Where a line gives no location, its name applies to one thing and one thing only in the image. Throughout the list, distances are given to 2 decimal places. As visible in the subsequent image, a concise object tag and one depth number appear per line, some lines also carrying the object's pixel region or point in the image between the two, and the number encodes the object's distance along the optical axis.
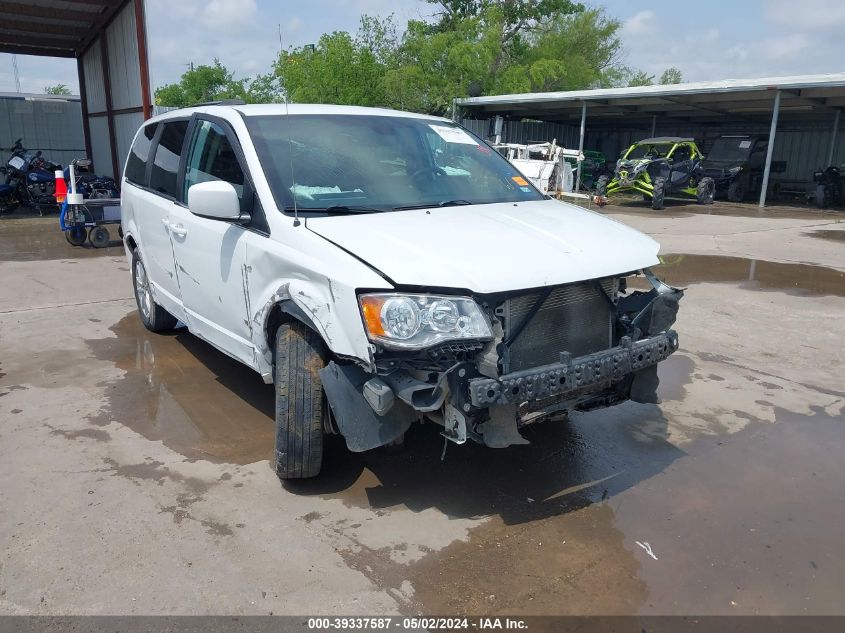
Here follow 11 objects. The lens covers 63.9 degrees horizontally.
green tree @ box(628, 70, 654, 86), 55.25
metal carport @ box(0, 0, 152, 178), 14.89
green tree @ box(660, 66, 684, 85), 67.19
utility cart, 10.83
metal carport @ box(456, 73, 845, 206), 19.02
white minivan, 2.95
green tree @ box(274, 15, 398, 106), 23.23
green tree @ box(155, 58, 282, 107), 57.85
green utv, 18.89
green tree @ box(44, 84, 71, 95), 79.90
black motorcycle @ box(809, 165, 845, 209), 20.94
